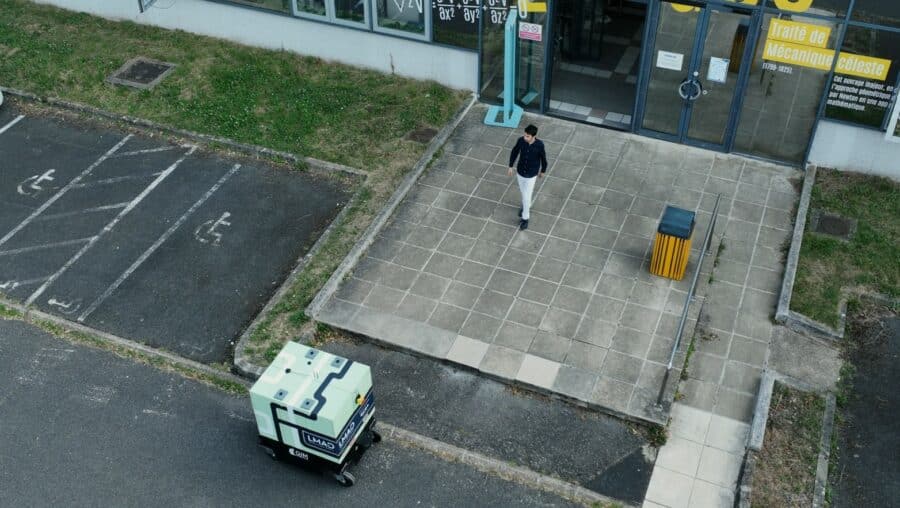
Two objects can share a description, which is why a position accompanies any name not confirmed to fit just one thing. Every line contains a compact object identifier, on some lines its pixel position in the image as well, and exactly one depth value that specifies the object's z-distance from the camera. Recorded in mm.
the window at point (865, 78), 12461
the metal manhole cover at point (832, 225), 12677
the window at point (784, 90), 12789
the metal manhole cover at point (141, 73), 16188
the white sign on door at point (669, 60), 13734
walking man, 11961
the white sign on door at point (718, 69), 13438
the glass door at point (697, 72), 13242
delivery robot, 9062
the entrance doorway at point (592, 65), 15172
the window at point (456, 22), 14867
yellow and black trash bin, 11398
